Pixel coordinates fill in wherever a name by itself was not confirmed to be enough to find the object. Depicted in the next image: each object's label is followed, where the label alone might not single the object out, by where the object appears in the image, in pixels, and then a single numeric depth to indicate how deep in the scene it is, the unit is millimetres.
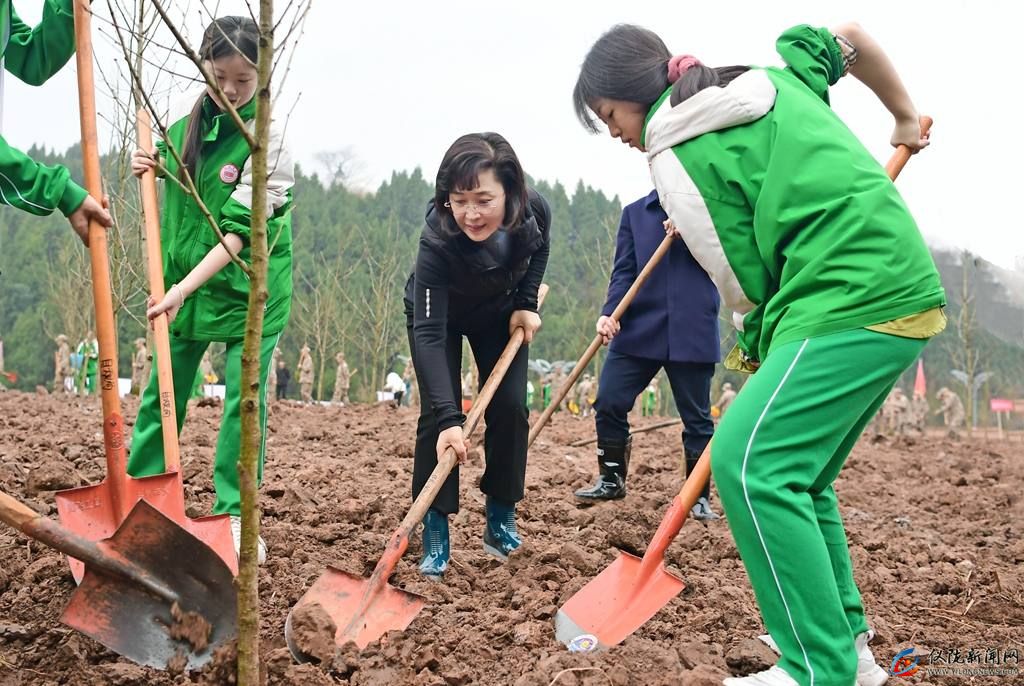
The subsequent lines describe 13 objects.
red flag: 28391
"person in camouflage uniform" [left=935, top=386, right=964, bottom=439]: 25578
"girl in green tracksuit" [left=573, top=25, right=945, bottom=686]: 2041
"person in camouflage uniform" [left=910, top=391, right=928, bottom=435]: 25203
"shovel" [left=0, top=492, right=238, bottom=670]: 2410
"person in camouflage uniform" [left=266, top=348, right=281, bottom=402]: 22444
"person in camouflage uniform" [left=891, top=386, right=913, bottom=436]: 24688
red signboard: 26805
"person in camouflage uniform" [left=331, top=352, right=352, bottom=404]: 25817
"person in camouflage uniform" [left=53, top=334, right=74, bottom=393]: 21953
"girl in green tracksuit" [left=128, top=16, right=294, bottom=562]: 3264
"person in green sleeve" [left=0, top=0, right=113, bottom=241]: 2709
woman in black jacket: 3180
